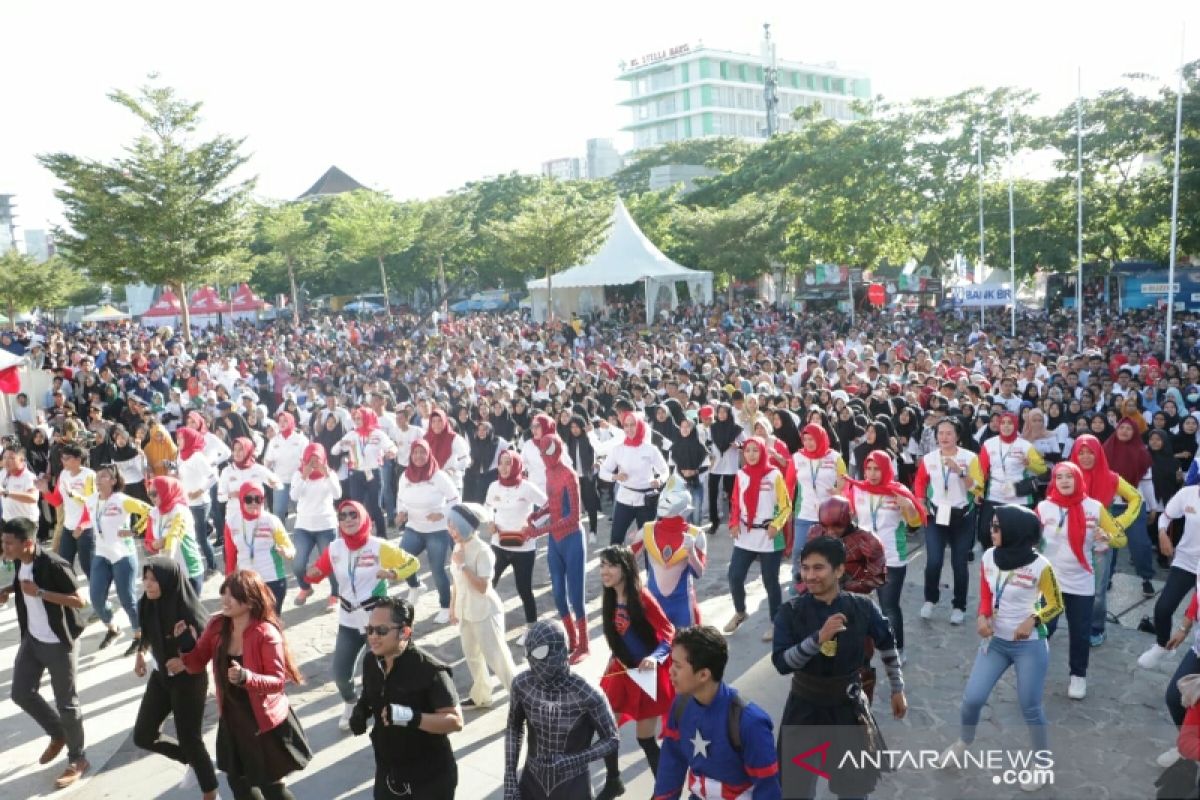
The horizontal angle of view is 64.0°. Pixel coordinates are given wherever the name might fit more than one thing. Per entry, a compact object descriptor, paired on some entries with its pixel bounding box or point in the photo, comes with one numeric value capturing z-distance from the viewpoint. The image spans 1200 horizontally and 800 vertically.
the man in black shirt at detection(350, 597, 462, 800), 3.95
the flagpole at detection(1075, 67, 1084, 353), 18.40
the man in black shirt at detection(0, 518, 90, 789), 5.59
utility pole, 69.66
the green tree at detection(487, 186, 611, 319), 31.75
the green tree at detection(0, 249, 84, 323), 42.03
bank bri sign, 22.78
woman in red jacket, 4.45
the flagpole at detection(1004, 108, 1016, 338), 22.21
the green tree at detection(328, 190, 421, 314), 41.25
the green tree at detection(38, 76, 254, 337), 23.00
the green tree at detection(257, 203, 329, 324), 42.72
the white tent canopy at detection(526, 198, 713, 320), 29.72
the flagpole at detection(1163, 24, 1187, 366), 14.79
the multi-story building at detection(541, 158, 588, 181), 119.44
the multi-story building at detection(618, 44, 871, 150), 98.25
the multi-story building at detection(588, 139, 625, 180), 103.38
